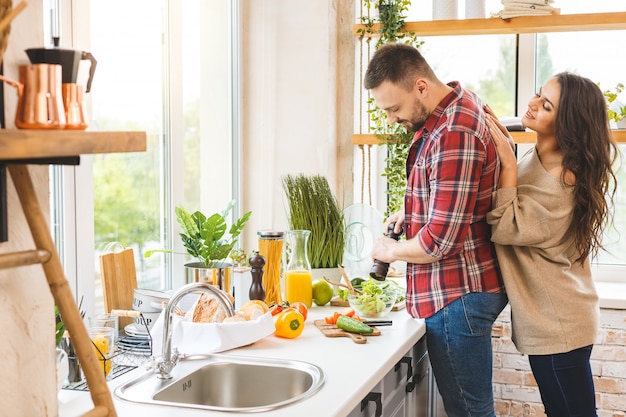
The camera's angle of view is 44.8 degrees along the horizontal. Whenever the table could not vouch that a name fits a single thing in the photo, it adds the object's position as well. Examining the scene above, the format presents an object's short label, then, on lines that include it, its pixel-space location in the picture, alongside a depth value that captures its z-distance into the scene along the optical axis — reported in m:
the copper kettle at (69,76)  1.29
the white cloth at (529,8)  3.27
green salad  2.66
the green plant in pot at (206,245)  2.70
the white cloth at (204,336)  2.24
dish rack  1.97
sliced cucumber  2.48
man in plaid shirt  2.31
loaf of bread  2.34
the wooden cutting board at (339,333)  2.41
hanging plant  3.42
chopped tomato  2.61
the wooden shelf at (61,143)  1.08
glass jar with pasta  2.87
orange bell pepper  2.43
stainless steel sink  2.11
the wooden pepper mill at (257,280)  2.72
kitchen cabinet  2.11
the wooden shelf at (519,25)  3.24
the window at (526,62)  3.54
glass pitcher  2.88
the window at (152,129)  2.45
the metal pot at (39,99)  1.25
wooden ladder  1.30
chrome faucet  1.97
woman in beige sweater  2.31
